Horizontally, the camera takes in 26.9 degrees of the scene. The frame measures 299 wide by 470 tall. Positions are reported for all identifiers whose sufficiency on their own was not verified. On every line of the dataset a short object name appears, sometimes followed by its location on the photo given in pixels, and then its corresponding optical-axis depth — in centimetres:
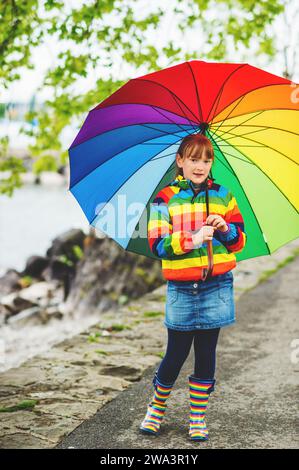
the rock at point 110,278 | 944
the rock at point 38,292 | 1181
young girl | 334
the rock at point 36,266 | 1344
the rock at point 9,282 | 1298
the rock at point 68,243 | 1237
